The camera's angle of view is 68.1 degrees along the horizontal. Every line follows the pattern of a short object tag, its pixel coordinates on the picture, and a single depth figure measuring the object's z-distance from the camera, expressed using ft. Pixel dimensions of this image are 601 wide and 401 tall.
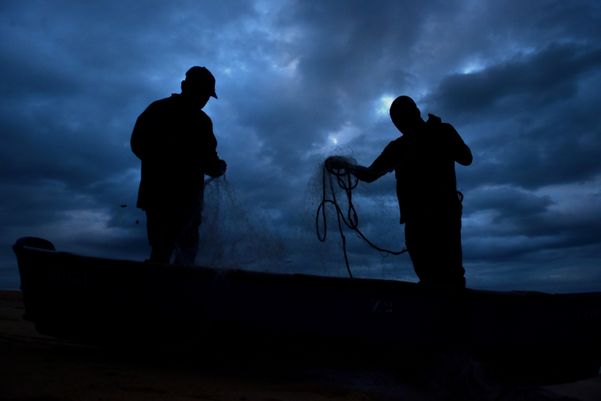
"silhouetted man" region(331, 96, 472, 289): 15.55
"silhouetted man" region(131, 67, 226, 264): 15.06
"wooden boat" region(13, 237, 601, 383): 13.71
